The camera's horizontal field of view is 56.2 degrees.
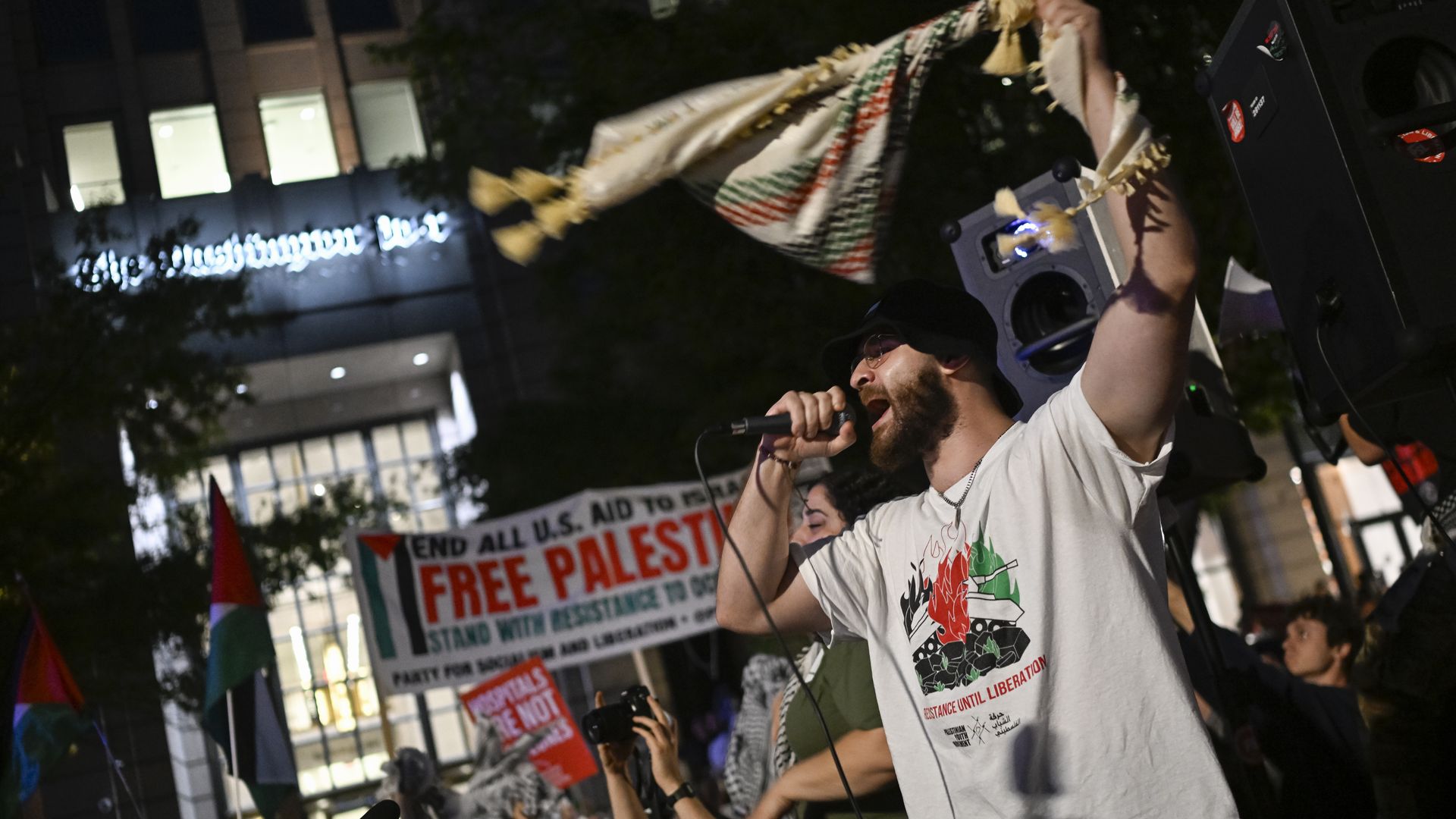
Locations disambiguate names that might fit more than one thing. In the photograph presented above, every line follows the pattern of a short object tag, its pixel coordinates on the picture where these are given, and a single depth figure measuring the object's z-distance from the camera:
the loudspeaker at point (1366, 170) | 2.58
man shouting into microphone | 2.29
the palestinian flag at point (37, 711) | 7.46
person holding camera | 3.56
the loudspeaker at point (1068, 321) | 3.75
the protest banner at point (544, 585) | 8.63
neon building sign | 21.92
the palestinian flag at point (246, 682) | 6.48
